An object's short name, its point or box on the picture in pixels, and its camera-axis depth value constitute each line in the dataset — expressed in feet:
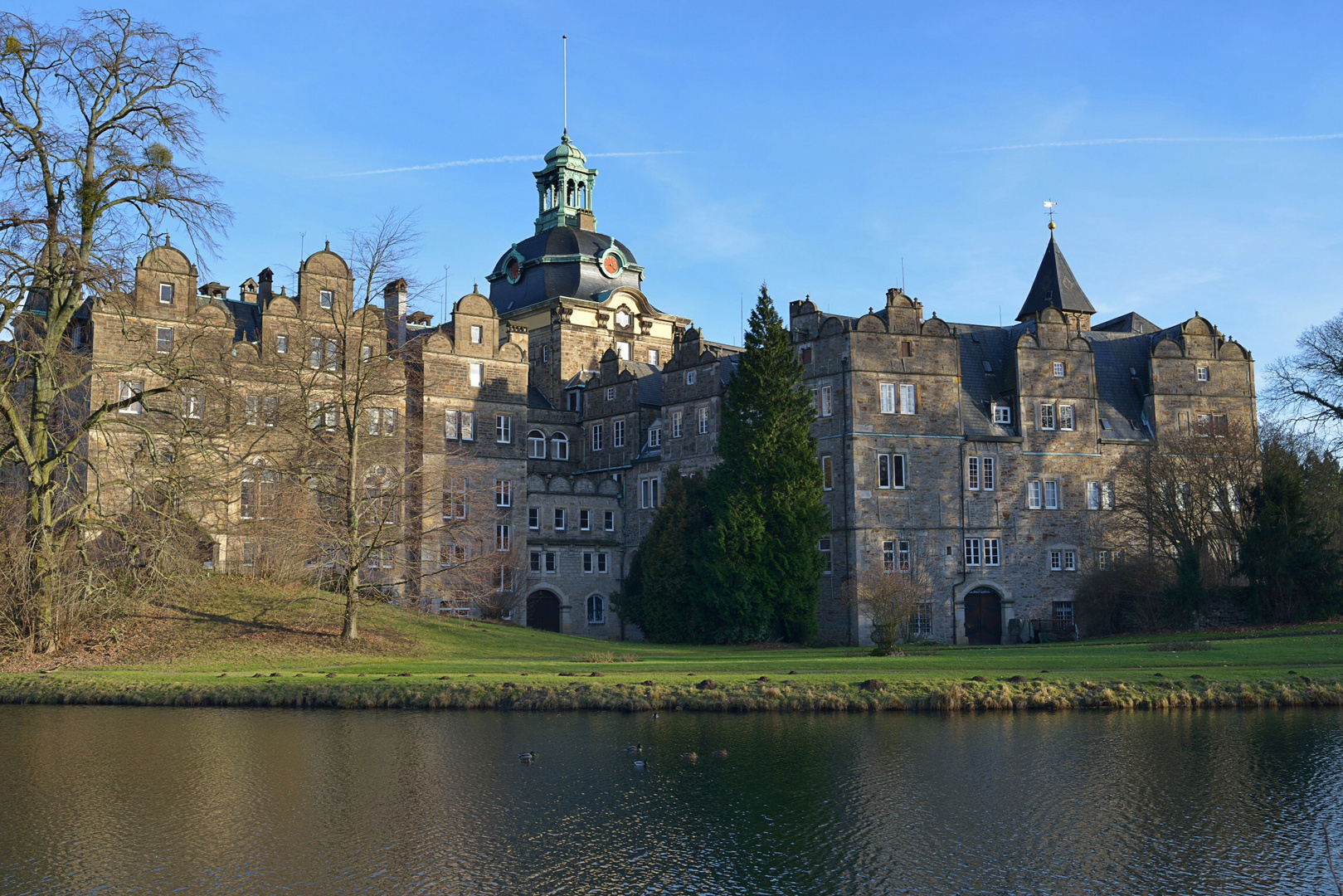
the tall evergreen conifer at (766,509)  168.14
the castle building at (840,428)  175.32
